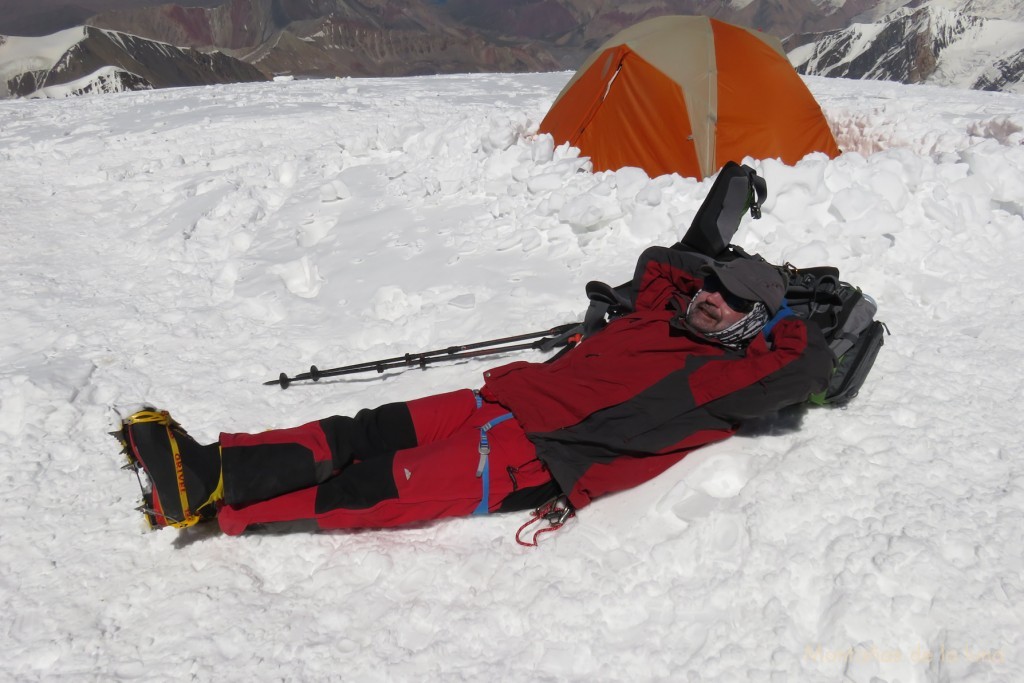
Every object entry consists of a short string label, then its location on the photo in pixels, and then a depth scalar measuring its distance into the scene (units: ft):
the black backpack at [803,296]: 10.23
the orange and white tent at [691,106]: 21.63
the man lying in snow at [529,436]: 8.79
